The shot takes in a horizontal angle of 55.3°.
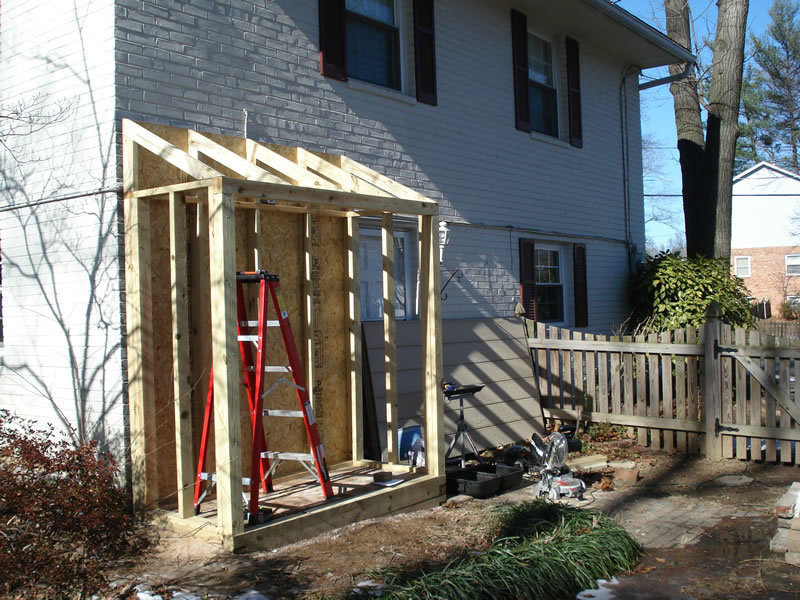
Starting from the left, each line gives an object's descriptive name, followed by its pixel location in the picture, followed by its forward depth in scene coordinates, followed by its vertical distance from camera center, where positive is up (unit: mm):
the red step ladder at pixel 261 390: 5559 -615
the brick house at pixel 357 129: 6281 +1932
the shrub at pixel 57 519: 4441 -1359
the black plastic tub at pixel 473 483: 6977 -1671
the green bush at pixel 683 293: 12000 +49
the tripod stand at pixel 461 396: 7406 -918
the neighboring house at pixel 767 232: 35031 +2888
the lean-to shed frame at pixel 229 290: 5137 +161
